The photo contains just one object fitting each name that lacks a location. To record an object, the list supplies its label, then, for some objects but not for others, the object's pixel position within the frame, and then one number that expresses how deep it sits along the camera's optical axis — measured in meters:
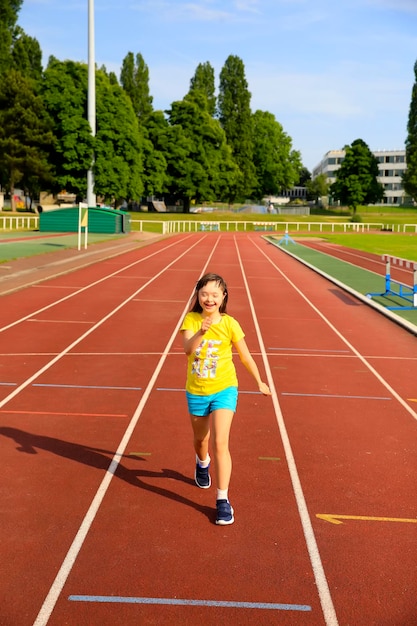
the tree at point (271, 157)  109.44
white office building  135.25
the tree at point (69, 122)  62.12
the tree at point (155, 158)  75.38
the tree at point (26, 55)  71.19
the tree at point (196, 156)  79.81
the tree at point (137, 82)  89.19
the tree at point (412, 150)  93.31
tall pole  49.31
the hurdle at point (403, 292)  14.76
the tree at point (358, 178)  99.12
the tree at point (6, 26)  68.19
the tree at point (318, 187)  141.38
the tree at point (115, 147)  63.31
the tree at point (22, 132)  60.52
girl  4.63
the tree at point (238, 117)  94.56
